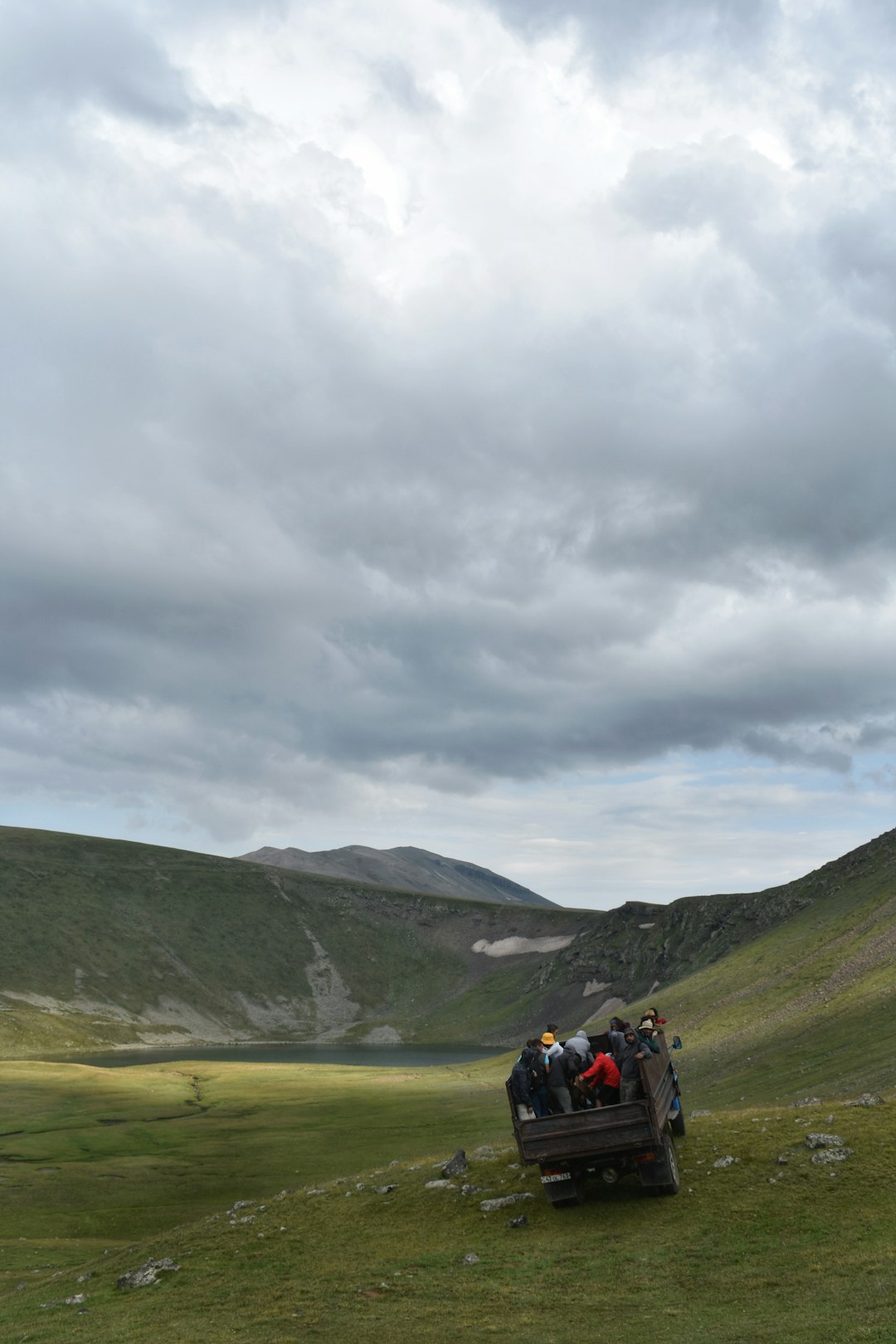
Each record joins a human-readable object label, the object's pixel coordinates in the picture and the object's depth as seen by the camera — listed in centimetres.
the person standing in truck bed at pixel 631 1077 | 2328
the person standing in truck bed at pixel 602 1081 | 2375
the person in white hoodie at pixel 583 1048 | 2559
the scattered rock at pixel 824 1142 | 2412
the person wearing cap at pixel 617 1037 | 2580
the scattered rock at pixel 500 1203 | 2508
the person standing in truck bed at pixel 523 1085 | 2456
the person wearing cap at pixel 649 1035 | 2616
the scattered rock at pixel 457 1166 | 2933
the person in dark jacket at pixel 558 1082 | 2394
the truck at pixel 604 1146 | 2205
